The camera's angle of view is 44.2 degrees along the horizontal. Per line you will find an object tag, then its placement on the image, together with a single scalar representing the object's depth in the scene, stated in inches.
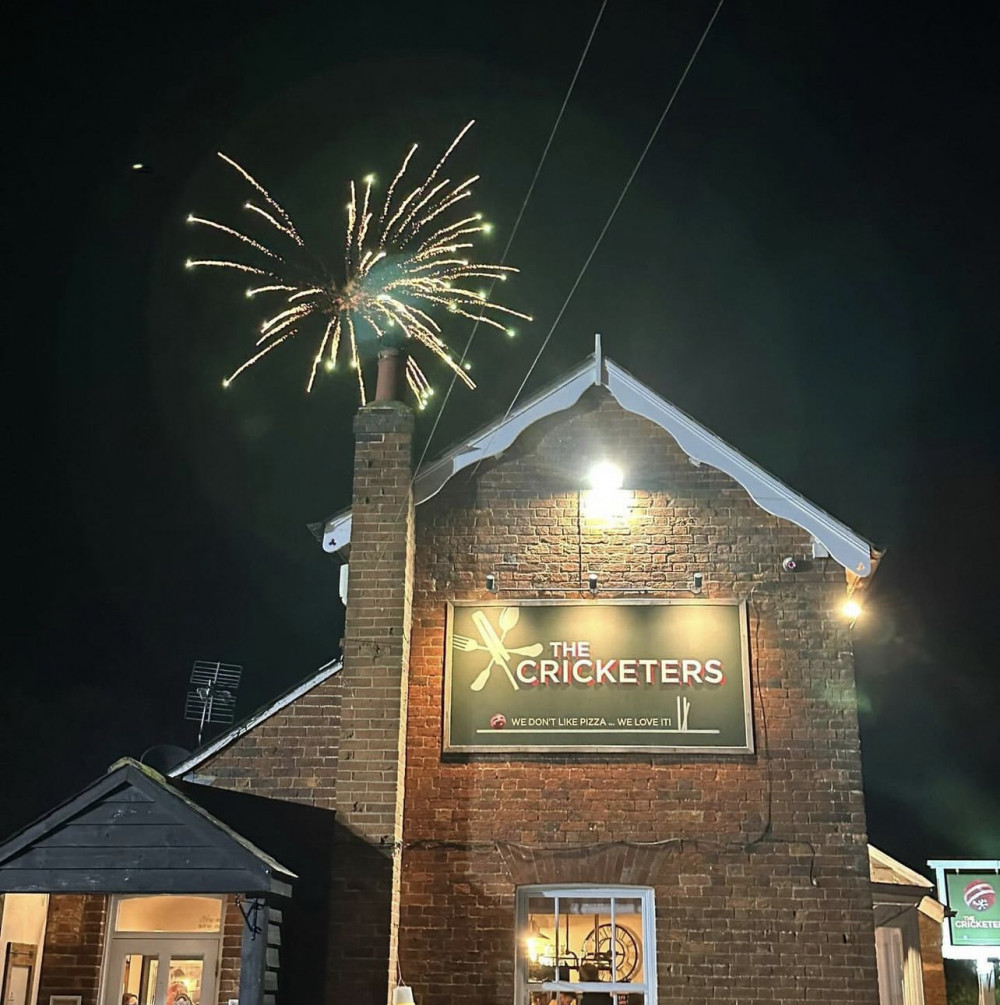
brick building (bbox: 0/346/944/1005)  439.5
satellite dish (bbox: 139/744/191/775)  565.6
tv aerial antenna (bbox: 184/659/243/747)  738.8
